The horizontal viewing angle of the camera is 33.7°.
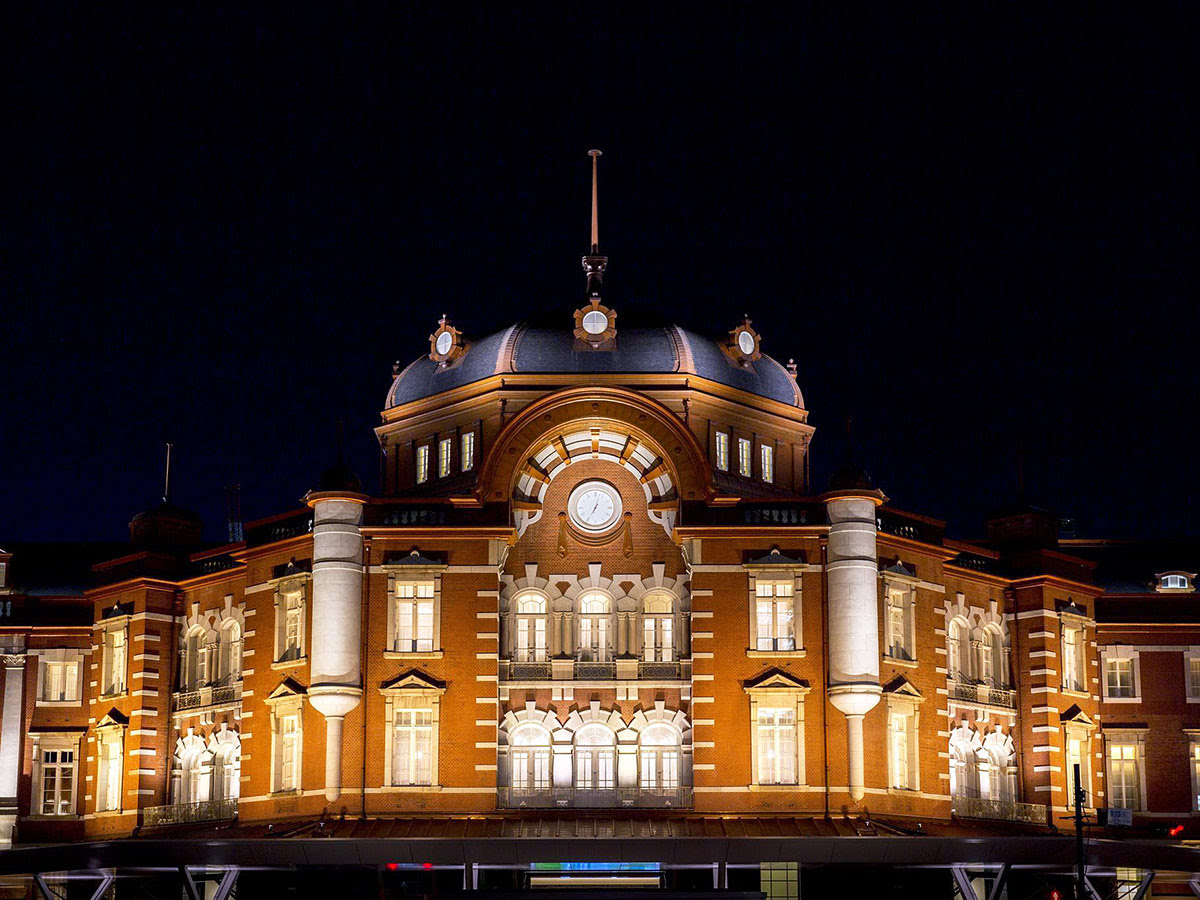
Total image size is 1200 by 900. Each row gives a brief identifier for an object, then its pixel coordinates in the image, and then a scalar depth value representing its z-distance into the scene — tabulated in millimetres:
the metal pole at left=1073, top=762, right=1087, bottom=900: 48222
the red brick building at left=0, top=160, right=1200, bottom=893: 60219
